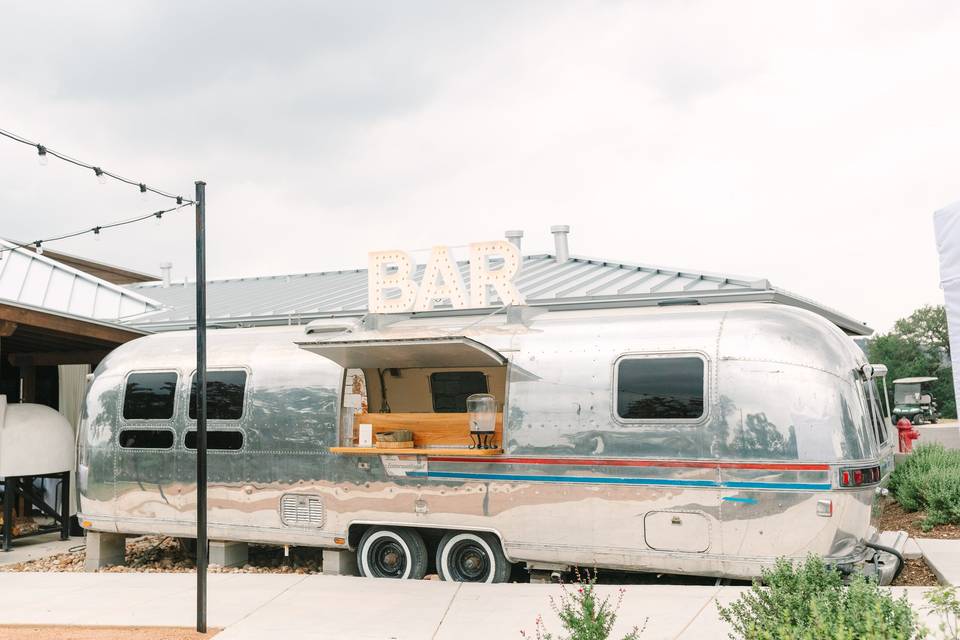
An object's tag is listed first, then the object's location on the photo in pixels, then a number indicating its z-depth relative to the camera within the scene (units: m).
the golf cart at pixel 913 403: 34.58
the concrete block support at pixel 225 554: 9.83
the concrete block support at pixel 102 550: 10.50
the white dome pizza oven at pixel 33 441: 11.54
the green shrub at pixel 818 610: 4.05
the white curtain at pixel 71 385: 14.73
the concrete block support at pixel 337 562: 9.20
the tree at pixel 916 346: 64.00
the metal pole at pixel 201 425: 6.72
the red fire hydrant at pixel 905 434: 16.48
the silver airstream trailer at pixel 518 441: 7.25
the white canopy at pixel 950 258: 5.44
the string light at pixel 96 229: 8.46
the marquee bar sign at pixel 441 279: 8.94
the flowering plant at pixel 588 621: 4.88
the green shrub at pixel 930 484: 10.36
